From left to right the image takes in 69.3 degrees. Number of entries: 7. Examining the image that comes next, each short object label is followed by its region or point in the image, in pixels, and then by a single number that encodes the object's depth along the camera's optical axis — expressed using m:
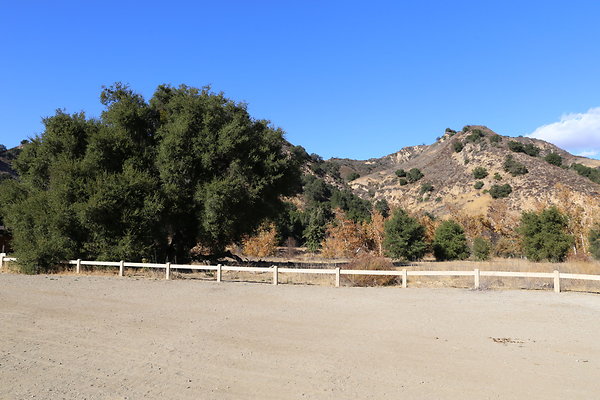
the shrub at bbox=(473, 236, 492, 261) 44.94
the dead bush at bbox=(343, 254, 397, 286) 19.06
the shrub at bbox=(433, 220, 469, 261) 47.72
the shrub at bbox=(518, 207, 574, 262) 38.28
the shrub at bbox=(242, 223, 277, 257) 56.72
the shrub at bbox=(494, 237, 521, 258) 51.00
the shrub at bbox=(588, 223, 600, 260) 36.26
